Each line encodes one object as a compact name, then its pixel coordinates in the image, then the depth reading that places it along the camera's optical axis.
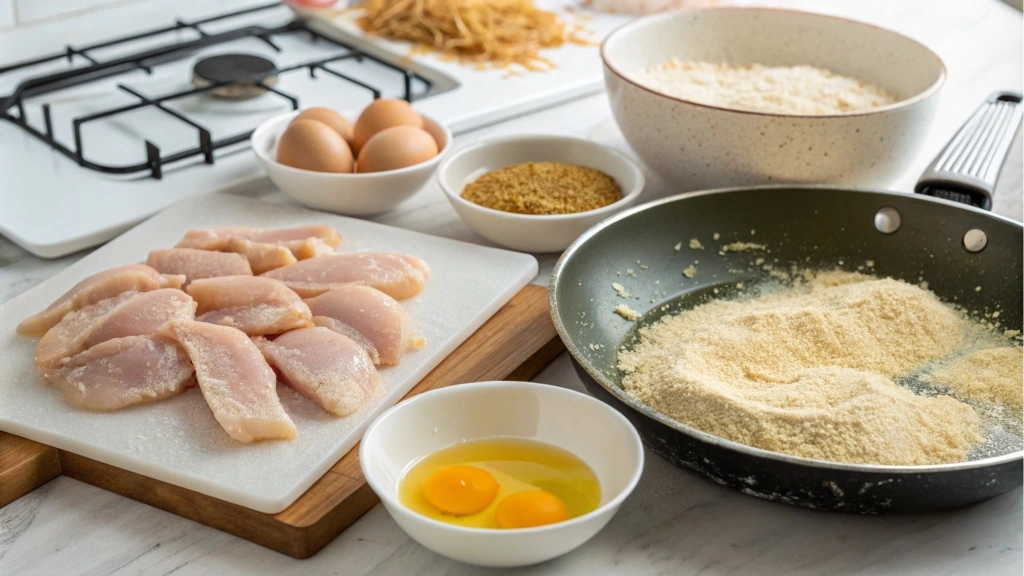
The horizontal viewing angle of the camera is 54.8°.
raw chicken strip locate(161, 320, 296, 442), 0.96
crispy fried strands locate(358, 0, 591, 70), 1.99
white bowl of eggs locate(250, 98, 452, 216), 1.42
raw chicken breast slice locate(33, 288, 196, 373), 1.06
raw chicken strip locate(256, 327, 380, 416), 1.01
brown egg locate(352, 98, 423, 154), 1.50
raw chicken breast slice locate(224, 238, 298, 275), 1.25
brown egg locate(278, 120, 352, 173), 1.43
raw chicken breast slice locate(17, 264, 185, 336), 1.13
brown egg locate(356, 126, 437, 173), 1.43
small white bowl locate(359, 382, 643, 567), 0.79
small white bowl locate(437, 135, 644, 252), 1.34
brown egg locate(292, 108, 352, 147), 1.51
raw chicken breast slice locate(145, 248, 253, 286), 1.21
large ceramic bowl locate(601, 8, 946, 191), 1.35
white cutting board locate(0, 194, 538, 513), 0.93
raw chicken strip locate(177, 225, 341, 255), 1.29
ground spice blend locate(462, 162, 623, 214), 1.37
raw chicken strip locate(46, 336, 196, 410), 1.01
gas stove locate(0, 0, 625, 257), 1.46
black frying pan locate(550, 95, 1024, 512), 1.20
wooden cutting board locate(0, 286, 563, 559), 0.89
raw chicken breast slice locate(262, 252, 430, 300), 1.20
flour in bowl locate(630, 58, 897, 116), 1.46
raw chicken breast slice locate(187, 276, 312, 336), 1.10
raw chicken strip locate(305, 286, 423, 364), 1.10
